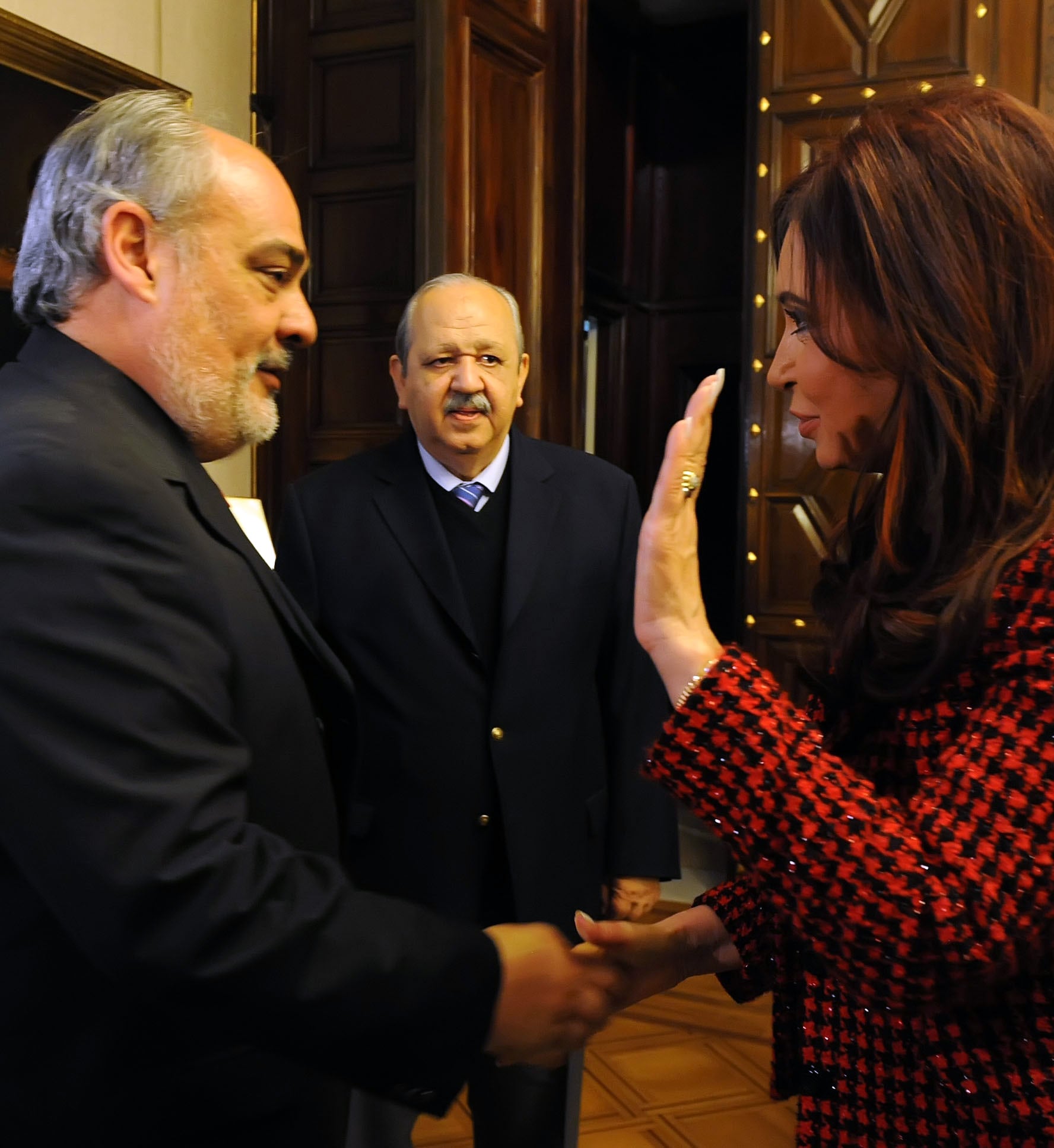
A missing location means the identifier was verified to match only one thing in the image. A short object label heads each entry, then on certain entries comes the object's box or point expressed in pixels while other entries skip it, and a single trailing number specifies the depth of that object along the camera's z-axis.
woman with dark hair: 1.03
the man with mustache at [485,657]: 2.51
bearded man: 1.12
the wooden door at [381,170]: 4.39
